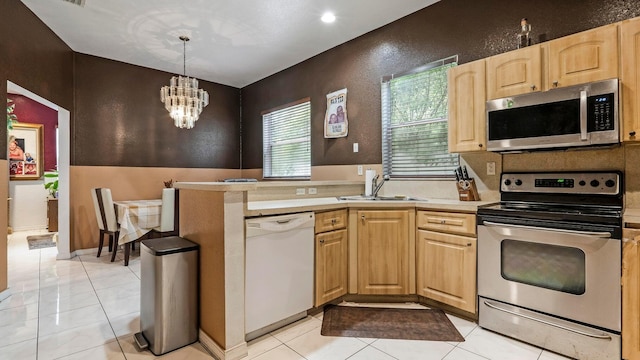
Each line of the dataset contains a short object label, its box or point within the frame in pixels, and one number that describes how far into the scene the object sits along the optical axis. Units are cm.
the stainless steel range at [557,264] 182
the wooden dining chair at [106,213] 388
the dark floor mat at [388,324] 223
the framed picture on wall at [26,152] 604
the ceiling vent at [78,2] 292
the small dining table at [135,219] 387
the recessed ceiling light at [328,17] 331
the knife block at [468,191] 276
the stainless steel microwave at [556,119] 196
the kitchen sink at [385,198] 299
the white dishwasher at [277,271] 207
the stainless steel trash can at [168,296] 200
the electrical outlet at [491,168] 271
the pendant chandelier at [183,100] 379
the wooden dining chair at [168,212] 405
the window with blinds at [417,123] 308
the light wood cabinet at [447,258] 238
